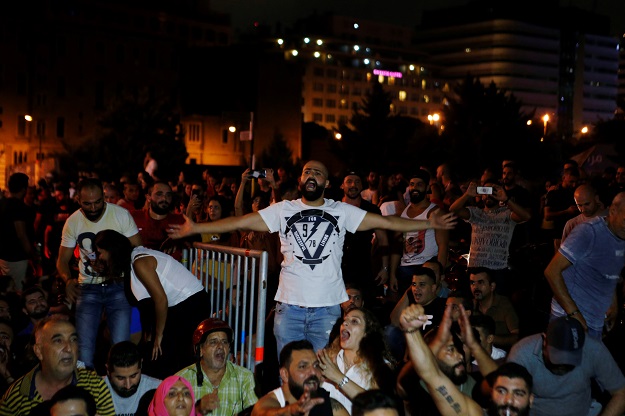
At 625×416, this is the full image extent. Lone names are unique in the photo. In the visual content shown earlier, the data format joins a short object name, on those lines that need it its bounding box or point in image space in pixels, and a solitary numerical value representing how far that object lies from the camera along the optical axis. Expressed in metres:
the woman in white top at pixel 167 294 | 7.41
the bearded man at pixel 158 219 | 9.01
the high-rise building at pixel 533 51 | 146.75
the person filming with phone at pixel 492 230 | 9.29
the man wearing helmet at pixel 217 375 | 6.33
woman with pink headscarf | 5.71
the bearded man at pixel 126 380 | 6.32
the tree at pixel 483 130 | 49.97
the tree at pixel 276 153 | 66.75
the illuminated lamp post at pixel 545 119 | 44.18
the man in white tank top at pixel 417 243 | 9.36
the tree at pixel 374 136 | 60.03
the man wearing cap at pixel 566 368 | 5.52
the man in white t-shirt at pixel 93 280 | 7.87
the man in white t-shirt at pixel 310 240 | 6.68
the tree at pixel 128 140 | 50.34
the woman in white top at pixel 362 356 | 6.14
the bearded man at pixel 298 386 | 5.46
